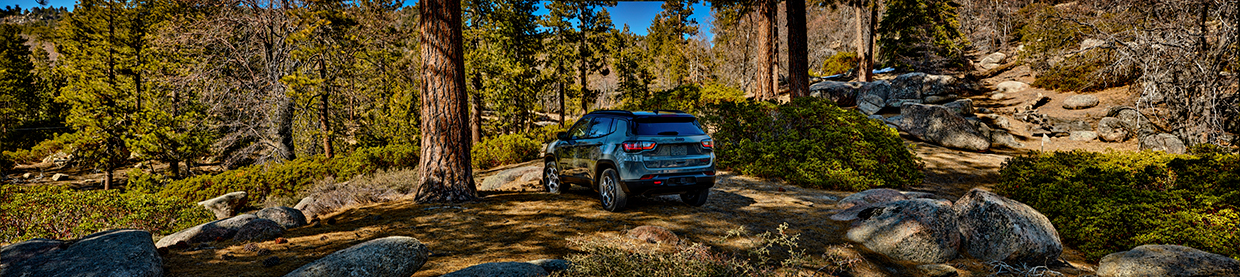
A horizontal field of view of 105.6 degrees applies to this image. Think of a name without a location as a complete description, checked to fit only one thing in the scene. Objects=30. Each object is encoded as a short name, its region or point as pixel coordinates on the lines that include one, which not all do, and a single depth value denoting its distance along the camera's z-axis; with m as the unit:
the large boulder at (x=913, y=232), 5.52
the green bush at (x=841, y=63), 37.94
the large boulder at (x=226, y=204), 11.34
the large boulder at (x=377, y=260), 4.06
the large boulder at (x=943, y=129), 15.86
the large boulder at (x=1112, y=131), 15.75
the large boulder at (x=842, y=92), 24.69
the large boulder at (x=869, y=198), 7.56
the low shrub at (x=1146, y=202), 5.56
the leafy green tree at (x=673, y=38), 36.59
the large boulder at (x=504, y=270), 3.86
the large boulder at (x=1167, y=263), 4.50
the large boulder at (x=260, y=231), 5.55
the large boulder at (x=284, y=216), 6.53
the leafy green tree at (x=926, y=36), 30.16
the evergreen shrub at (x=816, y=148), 10.06
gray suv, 6.38
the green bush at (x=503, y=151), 16.34
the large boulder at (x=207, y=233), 5.47
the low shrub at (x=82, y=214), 7.23
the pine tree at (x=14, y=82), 30.78
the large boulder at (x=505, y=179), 11.11
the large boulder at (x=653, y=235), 5.27
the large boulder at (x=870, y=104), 22.70
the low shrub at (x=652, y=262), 3.55
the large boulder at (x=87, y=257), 3.80
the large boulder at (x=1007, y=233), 5.45
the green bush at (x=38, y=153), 28.02
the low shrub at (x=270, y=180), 12.79
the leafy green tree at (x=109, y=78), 16.62
